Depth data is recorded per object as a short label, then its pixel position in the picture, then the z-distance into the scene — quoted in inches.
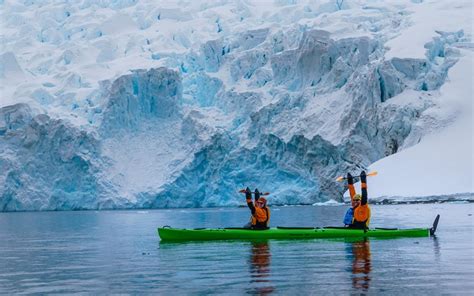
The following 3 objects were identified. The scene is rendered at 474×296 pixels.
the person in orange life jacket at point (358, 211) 779.4
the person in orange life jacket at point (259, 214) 811.6
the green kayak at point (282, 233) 824.9
